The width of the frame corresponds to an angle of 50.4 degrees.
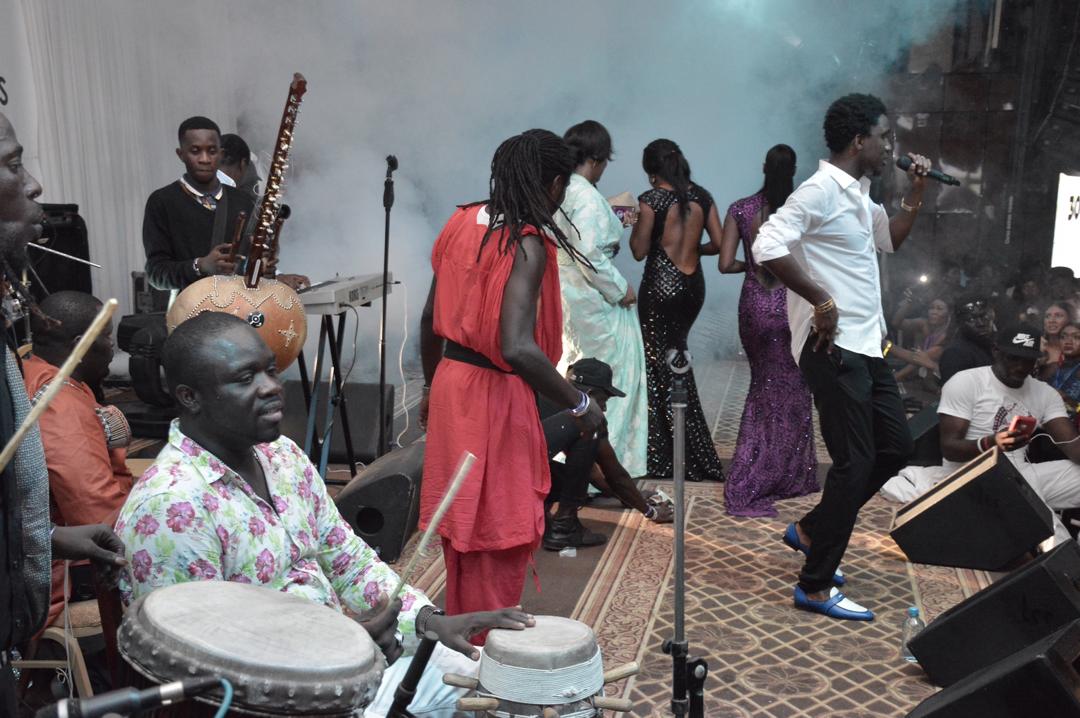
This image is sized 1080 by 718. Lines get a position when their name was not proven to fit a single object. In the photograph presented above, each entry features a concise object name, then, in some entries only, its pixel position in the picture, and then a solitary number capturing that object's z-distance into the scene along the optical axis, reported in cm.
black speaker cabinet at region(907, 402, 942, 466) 606
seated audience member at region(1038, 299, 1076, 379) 643
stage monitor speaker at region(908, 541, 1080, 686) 348
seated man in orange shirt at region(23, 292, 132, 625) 311
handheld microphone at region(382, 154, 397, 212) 550
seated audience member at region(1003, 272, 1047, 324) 780
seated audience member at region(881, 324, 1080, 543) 525
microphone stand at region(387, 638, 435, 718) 188
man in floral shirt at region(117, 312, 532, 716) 223
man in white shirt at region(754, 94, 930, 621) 421
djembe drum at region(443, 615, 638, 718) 224
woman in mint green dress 577
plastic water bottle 410
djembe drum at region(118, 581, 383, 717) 171
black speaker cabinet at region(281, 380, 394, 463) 633
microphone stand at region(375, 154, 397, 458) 550
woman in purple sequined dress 584
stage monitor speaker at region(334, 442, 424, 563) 455
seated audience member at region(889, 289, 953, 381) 831
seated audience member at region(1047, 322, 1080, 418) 593
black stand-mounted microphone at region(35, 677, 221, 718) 136
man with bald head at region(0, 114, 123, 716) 181
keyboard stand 534
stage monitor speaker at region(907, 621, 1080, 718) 277
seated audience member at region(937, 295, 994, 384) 651
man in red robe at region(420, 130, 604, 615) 333
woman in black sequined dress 619
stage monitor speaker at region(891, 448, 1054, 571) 450
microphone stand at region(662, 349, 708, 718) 272
